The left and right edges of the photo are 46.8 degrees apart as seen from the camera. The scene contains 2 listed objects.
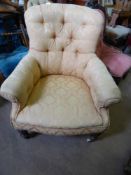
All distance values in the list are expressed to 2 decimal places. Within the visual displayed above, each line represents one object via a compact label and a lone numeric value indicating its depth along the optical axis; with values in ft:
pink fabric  5.44
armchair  3.35
